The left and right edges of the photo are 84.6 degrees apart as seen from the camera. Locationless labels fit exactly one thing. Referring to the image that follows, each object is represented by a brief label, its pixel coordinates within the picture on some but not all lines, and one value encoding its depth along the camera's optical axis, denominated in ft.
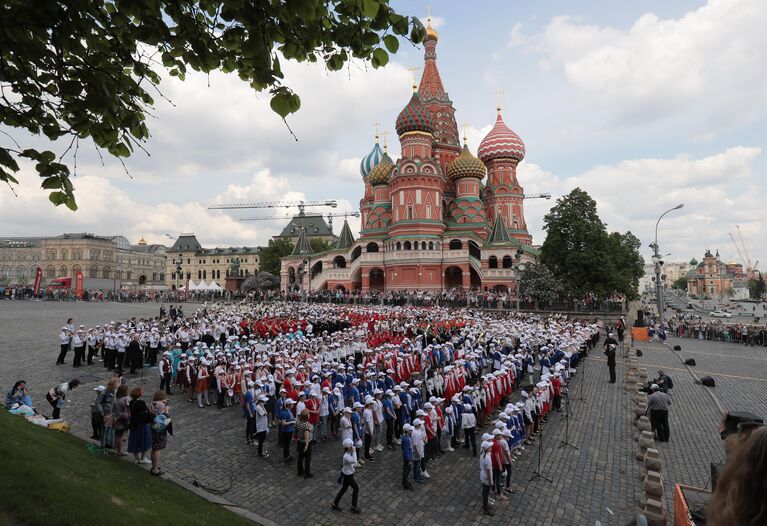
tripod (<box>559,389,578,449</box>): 35.12
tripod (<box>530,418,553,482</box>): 29.55
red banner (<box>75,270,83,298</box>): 182.29
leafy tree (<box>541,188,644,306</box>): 112.88
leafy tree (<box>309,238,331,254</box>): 276.37
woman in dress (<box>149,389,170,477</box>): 26.14
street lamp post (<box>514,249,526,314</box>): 95.73
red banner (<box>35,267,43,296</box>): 168.69
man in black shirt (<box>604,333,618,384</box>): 55.36
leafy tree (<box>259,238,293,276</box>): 239.91
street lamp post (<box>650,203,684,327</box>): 91.91
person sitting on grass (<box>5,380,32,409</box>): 31.31
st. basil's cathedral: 156.56
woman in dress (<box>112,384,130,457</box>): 27.12
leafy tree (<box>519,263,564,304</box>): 115.65
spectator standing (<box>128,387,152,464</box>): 26.50
